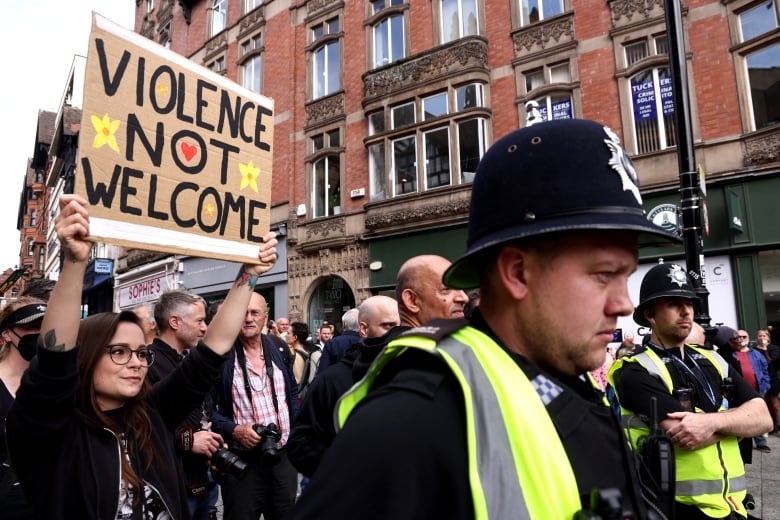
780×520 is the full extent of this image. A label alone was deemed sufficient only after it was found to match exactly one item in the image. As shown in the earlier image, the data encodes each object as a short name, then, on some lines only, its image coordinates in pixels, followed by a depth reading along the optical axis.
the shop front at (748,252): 9.88
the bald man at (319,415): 2.88
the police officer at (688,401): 2.50
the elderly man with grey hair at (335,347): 5.41
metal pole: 4.71
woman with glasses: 1.86
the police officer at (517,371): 0.91
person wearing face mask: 2.75
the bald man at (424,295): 3.04
